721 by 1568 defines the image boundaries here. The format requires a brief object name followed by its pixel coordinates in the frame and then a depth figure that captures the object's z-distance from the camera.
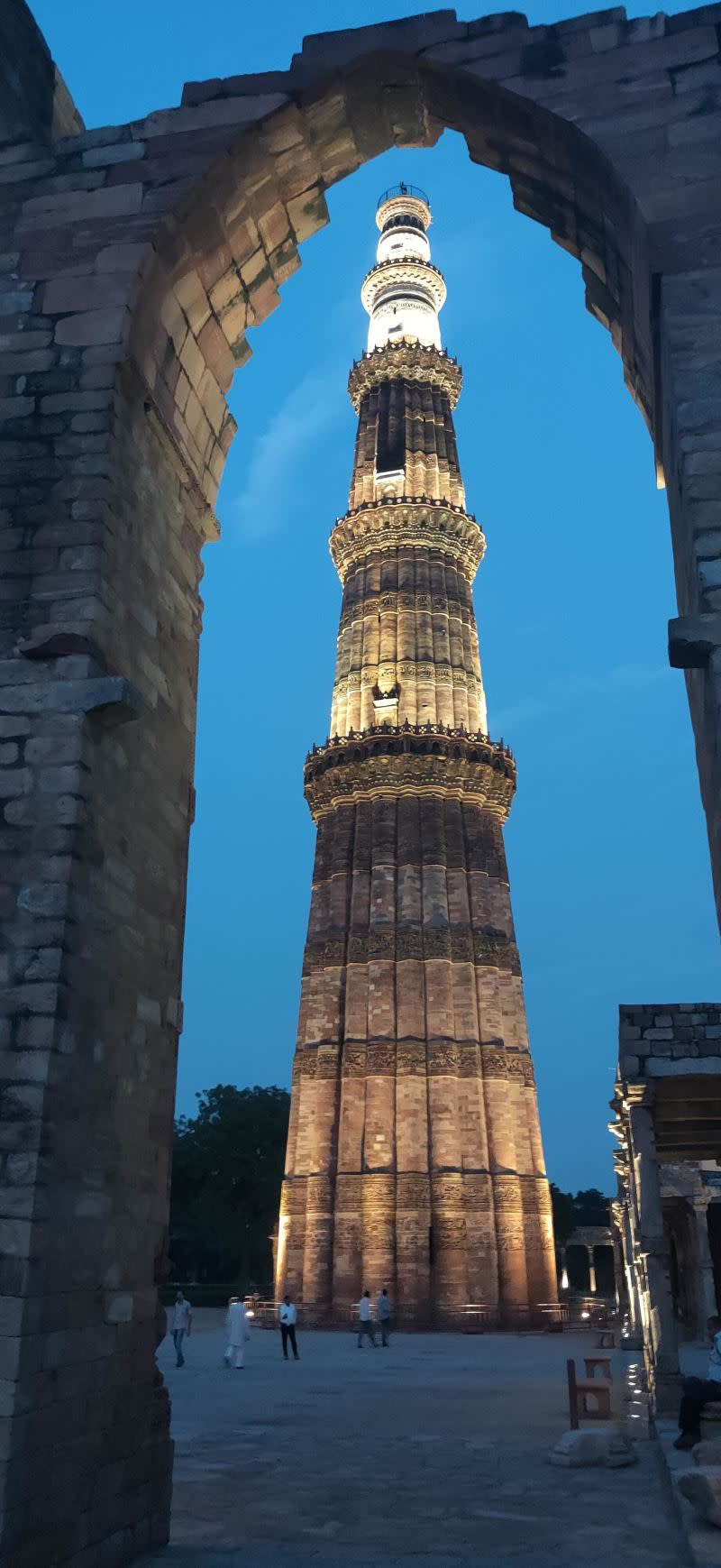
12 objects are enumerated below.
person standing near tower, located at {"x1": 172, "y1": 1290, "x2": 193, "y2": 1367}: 15.69
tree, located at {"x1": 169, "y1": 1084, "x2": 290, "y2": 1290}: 38.72
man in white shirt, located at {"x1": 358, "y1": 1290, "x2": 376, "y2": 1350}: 19.64
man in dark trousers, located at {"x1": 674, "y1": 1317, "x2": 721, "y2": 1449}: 7.16
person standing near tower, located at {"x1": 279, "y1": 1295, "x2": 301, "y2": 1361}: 16.84
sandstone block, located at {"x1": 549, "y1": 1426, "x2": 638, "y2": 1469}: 7.71
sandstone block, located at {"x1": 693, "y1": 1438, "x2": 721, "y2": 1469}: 5.99
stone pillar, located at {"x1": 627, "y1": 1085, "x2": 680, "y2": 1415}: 9.63
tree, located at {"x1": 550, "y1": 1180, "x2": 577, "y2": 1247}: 50.66
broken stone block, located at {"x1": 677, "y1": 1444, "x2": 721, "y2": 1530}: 5.47
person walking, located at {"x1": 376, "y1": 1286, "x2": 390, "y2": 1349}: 20.28
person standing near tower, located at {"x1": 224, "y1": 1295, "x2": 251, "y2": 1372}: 15.45
